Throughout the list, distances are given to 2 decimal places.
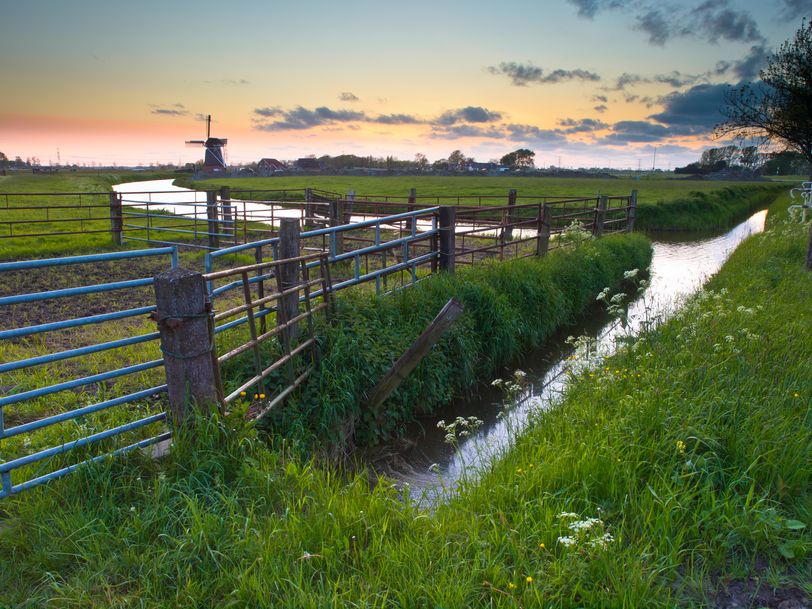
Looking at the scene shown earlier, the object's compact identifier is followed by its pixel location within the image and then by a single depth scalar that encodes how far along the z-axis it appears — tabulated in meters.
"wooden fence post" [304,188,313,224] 15.78
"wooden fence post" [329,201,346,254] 13.04
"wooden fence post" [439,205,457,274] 8.80
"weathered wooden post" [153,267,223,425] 3.64
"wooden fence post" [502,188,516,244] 16.68
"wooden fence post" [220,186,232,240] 16.00
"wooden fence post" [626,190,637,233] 18.16
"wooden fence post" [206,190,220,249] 15.33
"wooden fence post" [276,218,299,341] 5.41
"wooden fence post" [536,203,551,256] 11.74
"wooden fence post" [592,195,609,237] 15.12
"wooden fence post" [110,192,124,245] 15.16
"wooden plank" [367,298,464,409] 4.94
